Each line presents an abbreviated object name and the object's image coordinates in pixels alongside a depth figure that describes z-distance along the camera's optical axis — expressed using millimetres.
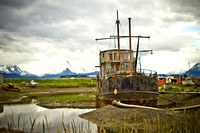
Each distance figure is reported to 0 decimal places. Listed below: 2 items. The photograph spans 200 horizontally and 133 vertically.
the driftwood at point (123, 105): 14838
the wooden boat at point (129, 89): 19438
